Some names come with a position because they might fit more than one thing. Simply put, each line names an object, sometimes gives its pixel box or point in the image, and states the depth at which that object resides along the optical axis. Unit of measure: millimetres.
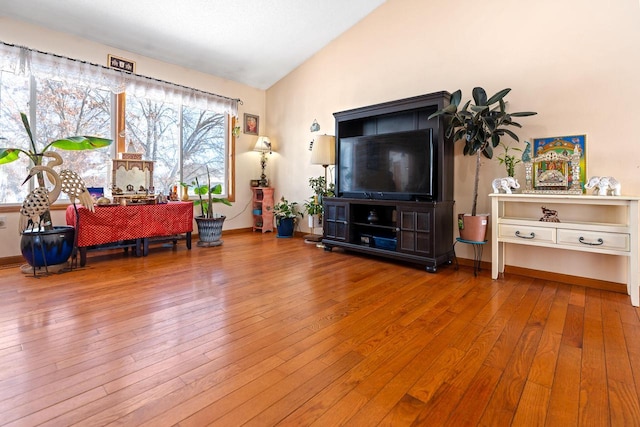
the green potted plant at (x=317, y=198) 4652
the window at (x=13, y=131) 3365
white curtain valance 3289
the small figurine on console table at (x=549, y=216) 2813
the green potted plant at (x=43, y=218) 2939
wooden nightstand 5551
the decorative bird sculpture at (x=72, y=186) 3143
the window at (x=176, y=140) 4352
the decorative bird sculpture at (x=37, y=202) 2947
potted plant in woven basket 4430
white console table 2305
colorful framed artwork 2689
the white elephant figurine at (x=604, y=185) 2451
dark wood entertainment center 3230
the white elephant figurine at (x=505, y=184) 2865
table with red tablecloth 3326
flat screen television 3326
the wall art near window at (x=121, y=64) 3984
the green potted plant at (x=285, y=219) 5180
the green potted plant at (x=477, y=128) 2866
